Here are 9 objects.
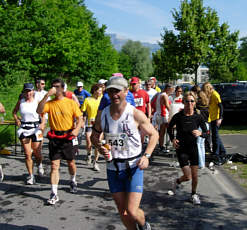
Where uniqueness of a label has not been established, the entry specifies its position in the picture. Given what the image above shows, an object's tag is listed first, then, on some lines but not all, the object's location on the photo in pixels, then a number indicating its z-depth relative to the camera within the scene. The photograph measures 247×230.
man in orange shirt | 5.50
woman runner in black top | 5.29
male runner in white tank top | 3.55
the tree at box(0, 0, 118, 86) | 19.39
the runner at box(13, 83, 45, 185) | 6.57
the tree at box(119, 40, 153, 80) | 93.69
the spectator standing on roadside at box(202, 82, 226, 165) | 8.21
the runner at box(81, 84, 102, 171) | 8.01
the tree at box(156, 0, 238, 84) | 27.67
